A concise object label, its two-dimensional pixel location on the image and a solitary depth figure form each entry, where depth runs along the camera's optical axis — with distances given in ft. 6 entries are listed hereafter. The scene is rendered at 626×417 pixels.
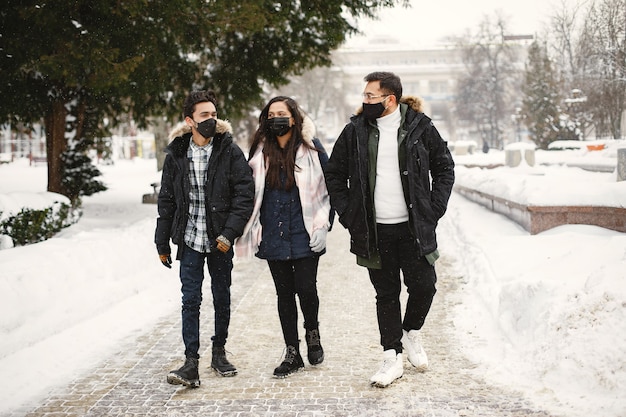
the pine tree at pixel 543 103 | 124.47
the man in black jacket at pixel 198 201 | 15.87
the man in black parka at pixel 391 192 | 14.85
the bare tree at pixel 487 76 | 163.43
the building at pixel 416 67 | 299.17
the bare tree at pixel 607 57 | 39.47
